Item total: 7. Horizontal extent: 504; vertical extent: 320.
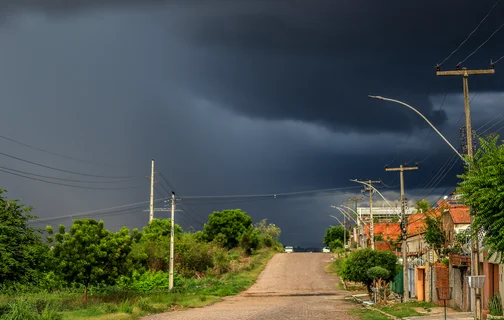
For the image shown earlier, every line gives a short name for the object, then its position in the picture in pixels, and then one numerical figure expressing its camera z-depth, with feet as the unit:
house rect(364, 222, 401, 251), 307.58
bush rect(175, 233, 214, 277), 246.06
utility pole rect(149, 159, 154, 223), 272.60
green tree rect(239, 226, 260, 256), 355.56
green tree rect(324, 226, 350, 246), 486.38
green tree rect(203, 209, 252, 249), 354.33
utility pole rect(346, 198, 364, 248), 315.17
